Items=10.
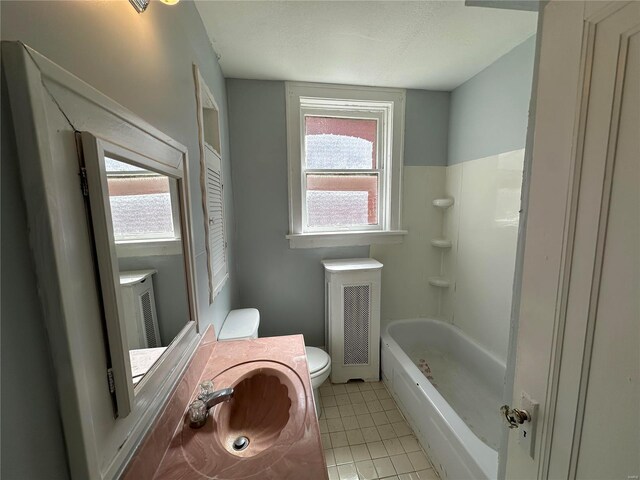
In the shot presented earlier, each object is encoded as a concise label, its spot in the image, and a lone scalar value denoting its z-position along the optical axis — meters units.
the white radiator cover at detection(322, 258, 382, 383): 1.99
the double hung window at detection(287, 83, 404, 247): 2.07
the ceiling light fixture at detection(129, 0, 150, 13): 0.66
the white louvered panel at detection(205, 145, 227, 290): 1.32
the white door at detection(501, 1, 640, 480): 0.44
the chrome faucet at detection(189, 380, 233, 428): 0.81
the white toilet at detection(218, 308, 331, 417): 1.48
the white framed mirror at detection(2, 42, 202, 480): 0.37
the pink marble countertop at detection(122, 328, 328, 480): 0.64
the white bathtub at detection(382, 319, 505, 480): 1.22
